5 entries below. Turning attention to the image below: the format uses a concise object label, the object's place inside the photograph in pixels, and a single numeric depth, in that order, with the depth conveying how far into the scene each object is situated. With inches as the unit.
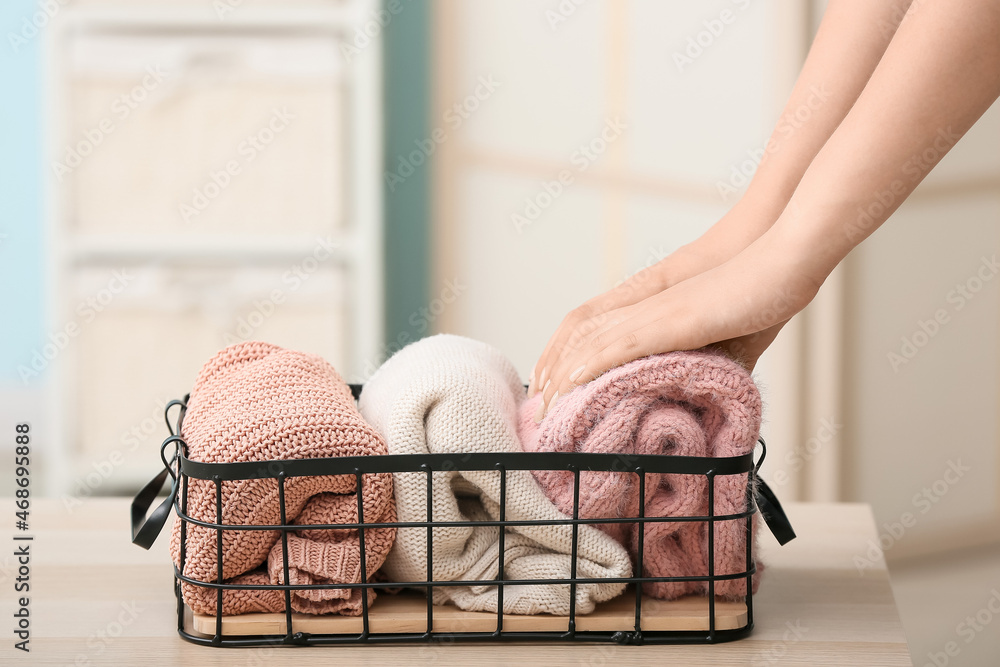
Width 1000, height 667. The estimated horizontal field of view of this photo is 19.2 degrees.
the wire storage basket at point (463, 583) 75.7
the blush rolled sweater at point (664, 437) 76.6
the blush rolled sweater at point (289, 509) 75.9
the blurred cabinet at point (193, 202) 164.3
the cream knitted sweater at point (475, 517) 76.4
